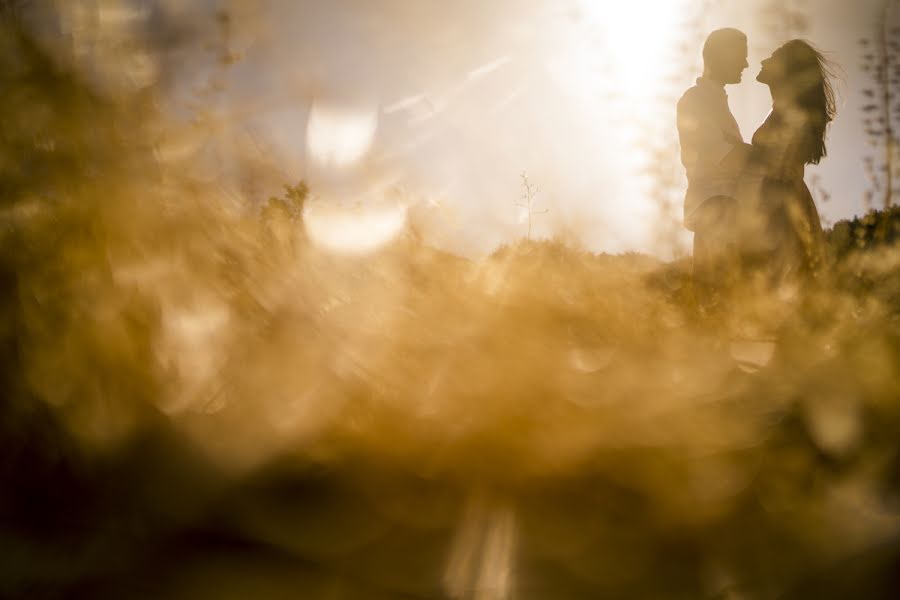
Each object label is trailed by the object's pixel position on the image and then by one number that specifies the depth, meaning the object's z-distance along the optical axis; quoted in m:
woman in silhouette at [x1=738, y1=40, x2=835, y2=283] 2.38
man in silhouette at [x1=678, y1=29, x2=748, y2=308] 2.45
